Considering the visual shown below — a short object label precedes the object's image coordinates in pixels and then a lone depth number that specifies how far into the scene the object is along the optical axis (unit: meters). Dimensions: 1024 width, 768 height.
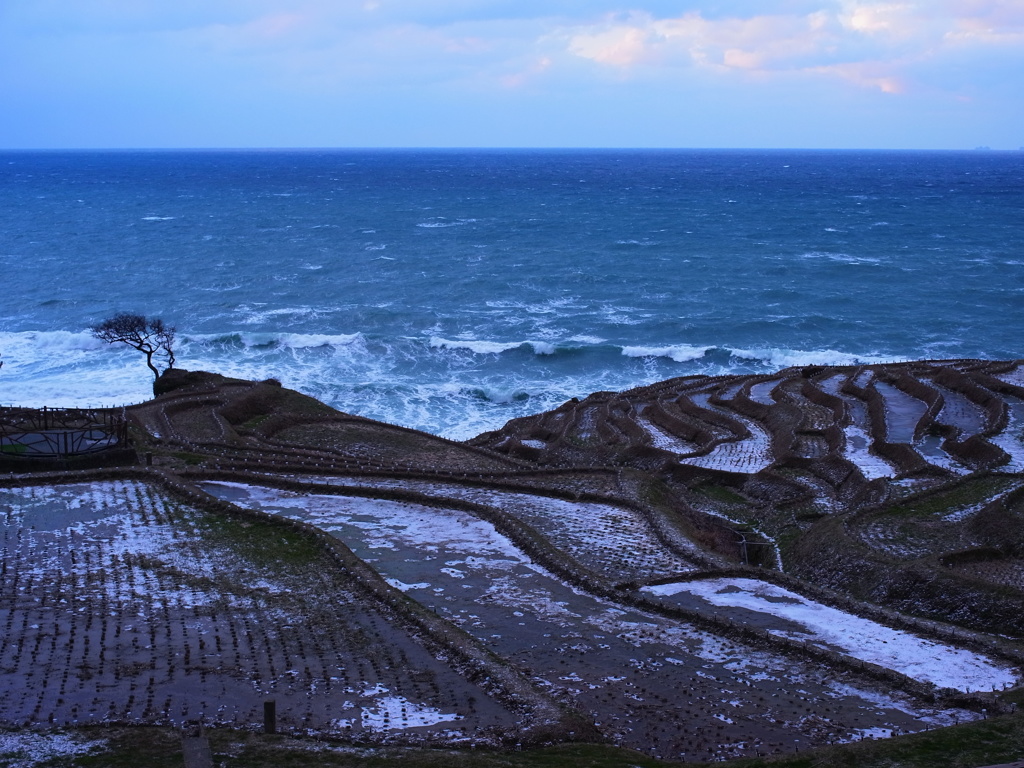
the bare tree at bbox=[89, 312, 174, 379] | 60.31
